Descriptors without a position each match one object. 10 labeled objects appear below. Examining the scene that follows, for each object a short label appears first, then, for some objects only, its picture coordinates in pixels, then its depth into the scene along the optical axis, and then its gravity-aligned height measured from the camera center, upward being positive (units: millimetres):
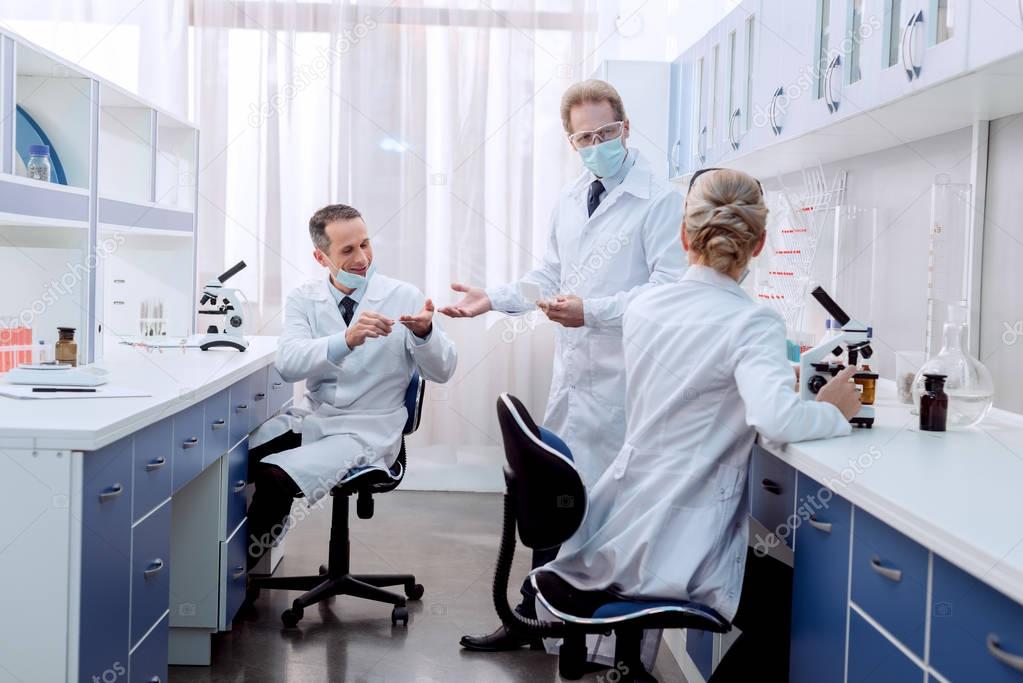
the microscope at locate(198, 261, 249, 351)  3324 +25
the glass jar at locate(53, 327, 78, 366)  2549 -81
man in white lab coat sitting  2871 -130
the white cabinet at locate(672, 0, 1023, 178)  1738 +568
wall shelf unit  2461 +324
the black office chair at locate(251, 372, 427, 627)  2994 -787
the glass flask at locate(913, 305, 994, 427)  1995 -74
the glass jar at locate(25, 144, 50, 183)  2549 +388
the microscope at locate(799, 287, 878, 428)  2016 -35
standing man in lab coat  2582 +185
